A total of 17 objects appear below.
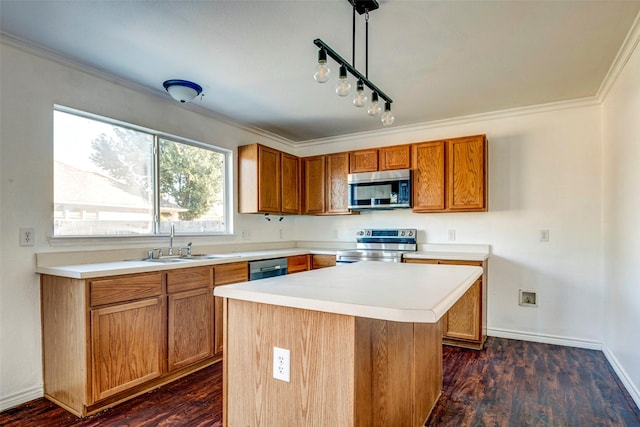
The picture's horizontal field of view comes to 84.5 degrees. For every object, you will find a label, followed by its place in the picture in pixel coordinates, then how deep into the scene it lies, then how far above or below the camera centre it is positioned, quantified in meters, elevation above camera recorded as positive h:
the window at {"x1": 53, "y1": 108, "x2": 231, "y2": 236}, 2.58 +0.26
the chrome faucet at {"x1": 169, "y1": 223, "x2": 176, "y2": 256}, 3.14 -0.25
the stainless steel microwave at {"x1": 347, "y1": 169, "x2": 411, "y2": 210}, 3.88 +0.23
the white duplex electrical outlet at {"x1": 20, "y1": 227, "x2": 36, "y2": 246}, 2.28 -0.16
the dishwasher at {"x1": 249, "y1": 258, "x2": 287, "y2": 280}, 3.37 -0.58
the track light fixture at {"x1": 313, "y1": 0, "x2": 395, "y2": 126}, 1.67 +0.70
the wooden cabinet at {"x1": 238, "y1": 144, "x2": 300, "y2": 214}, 3.92 +0.35
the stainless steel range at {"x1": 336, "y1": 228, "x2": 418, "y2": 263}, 3.89 -0.42
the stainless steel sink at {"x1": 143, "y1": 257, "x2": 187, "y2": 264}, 2.77 -0.40
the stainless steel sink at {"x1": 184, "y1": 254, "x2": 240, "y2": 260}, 3.21 -0.43
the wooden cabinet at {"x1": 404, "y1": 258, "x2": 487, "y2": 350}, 3.23 -1.03
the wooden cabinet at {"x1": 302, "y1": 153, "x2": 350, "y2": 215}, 4.38 +0.33
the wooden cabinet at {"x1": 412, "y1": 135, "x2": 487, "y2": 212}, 3.54 +0.36
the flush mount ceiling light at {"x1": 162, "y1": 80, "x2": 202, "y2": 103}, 2.84 +1.00
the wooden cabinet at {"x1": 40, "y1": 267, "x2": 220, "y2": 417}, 2.12 -0.82
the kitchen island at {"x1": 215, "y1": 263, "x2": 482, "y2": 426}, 1.20 -0.52
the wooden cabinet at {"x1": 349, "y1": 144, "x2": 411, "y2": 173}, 3.96 +0.60
